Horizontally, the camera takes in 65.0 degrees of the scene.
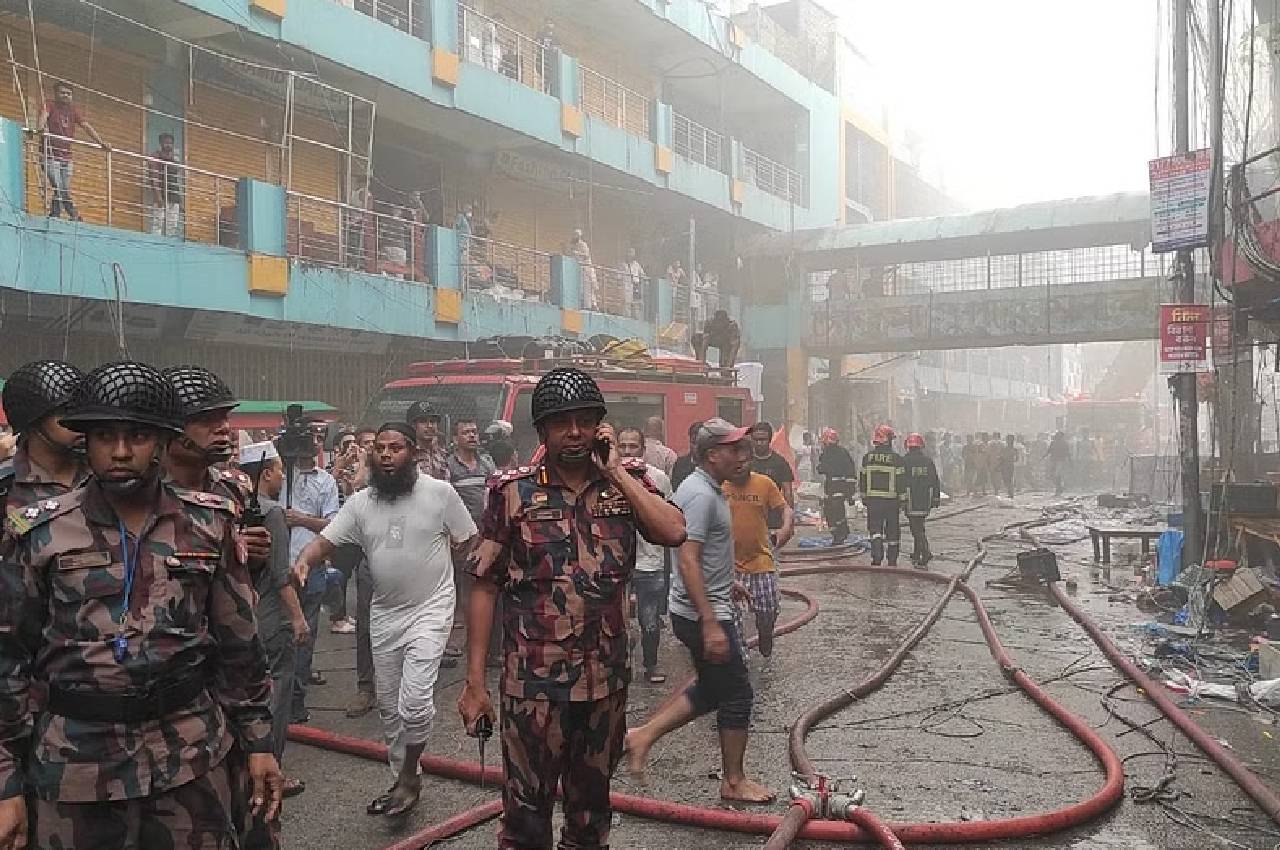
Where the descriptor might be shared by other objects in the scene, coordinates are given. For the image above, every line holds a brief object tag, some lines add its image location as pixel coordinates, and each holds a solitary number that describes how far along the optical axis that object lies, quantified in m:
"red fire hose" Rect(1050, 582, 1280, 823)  4.39
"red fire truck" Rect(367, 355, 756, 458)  9.41
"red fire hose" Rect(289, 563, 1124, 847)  3.96
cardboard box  8.13
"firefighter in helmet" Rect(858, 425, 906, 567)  11.93
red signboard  9.77
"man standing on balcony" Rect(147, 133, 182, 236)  11.98
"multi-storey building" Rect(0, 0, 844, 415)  11.46
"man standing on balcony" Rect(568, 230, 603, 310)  19.27
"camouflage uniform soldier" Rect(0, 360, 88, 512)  3.44
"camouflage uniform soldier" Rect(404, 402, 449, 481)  7.25
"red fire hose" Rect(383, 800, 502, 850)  3.89
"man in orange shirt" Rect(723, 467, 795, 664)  6.35
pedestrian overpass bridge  22.73
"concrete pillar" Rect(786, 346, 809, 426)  26.17
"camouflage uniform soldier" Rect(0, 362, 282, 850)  2.19
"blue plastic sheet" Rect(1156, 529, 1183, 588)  10.34
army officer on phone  3.01
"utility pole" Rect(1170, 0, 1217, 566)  9.95
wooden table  12.09
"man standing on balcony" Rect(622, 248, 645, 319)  20.69
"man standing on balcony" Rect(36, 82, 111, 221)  10.45
